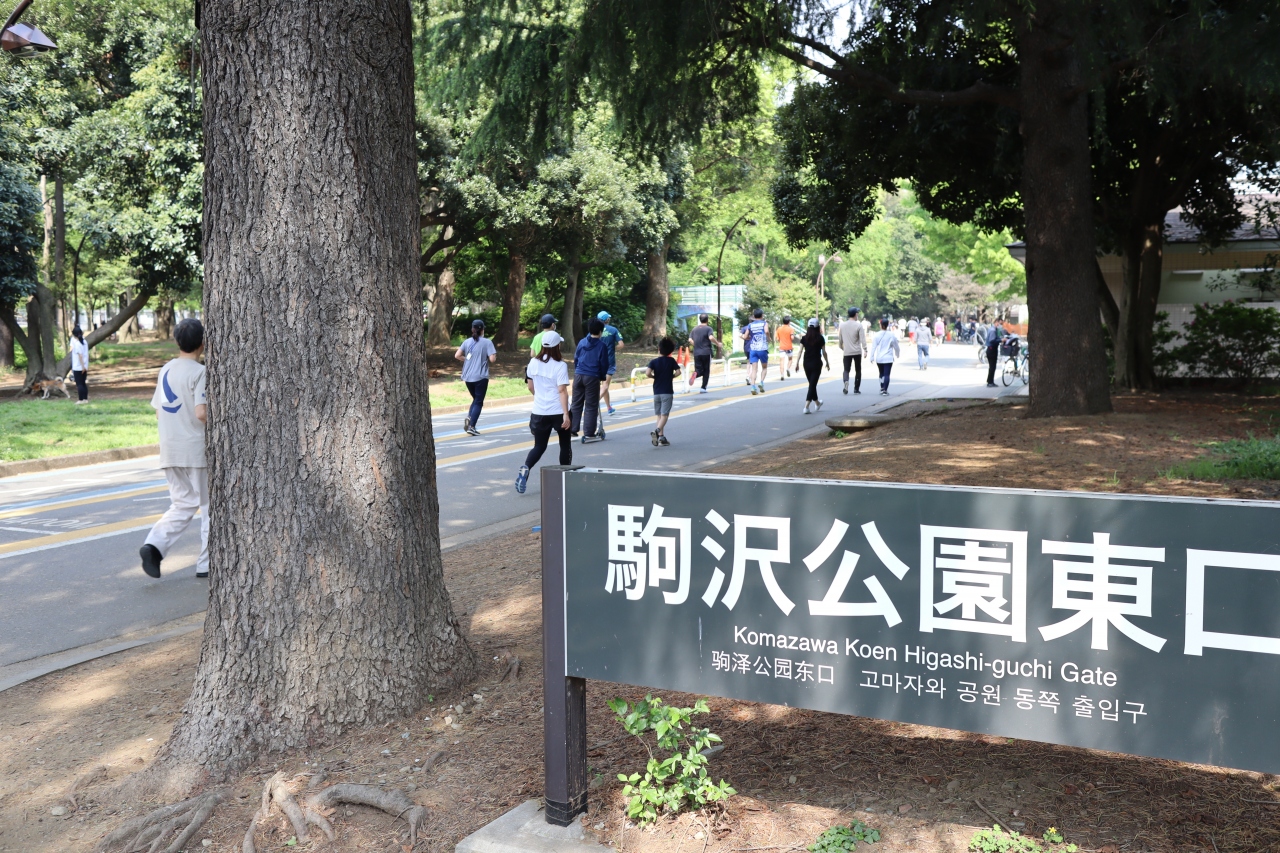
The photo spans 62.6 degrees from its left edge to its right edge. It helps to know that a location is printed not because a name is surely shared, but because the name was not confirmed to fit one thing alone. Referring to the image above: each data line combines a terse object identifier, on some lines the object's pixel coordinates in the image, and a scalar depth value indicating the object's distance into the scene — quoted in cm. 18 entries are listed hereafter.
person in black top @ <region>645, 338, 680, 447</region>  1483
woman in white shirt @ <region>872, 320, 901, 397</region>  2341
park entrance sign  265
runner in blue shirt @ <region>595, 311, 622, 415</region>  1422
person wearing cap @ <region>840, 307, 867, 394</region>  2331
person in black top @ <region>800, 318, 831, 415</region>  1909
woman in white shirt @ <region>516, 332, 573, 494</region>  1080
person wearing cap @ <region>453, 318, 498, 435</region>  1688
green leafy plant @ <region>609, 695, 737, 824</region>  345
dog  2475
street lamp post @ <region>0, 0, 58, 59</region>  1089
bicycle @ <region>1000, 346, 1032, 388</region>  2734
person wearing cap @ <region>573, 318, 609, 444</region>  1381
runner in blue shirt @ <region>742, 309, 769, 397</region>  2378
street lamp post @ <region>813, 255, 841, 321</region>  6188
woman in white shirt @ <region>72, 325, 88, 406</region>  2245
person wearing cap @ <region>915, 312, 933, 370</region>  3438
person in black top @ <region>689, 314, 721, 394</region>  2330
